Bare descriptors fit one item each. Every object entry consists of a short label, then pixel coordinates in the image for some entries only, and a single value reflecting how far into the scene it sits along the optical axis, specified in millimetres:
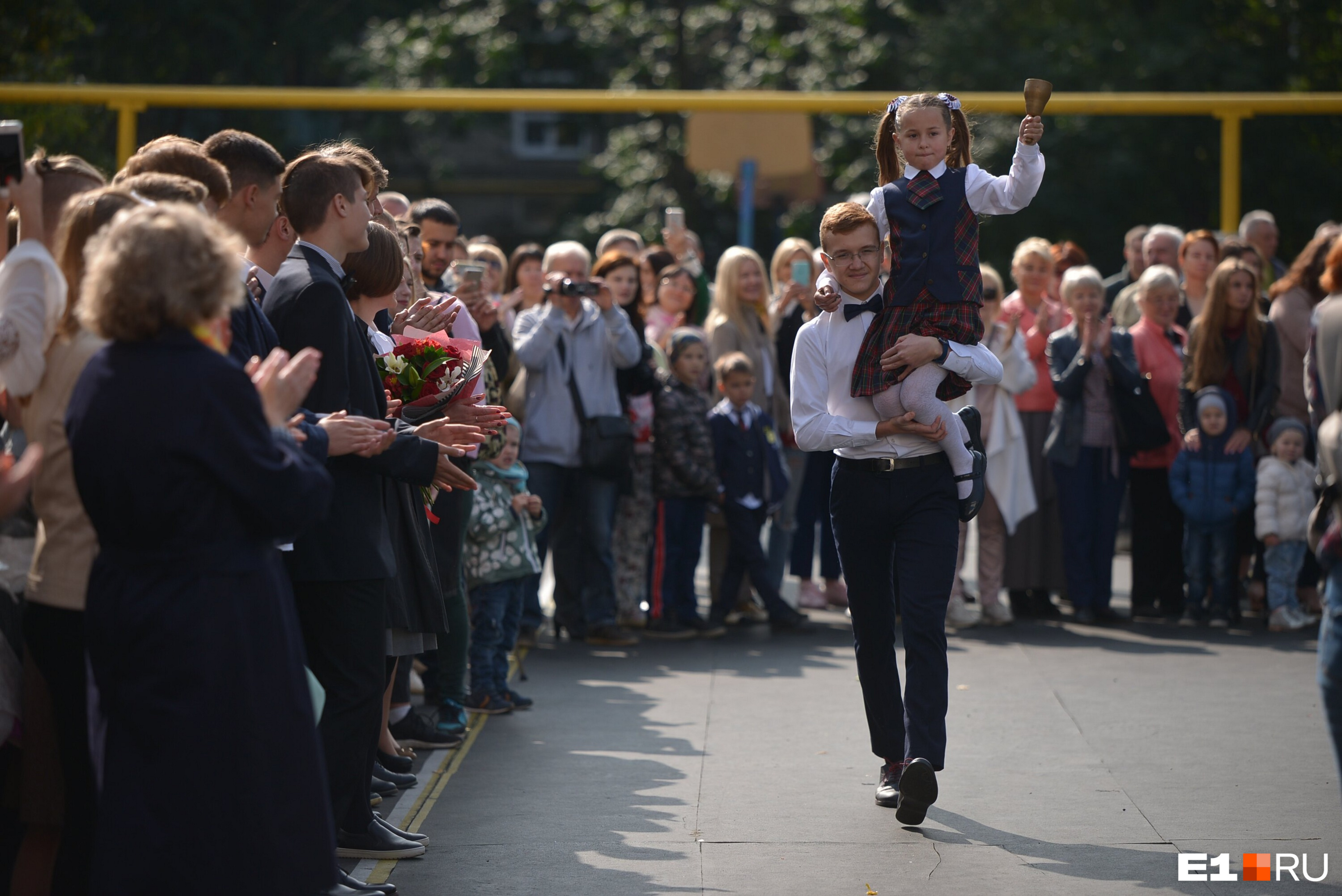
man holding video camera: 18219
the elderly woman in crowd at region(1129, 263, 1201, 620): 20484
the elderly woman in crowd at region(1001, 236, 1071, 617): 20281
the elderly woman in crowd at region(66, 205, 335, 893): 6898
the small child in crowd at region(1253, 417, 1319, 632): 19422
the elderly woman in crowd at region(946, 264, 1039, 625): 19734
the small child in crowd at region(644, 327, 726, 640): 18984
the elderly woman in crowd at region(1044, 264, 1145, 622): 20031
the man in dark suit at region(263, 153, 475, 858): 9398
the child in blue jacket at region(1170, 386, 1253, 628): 19687
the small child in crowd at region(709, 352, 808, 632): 19281
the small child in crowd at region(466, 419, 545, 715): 14766
